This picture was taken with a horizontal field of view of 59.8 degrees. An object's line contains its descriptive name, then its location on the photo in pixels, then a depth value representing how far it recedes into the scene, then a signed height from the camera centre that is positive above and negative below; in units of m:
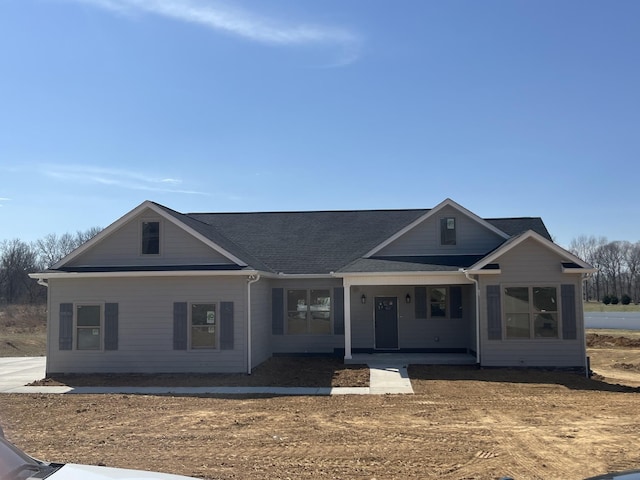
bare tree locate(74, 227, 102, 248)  75.54 +7.61
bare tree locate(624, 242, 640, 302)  78.19 +2.88
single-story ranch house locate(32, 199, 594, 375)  16.19 -0.19
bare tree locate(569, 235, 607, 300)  84.88 +1.69
